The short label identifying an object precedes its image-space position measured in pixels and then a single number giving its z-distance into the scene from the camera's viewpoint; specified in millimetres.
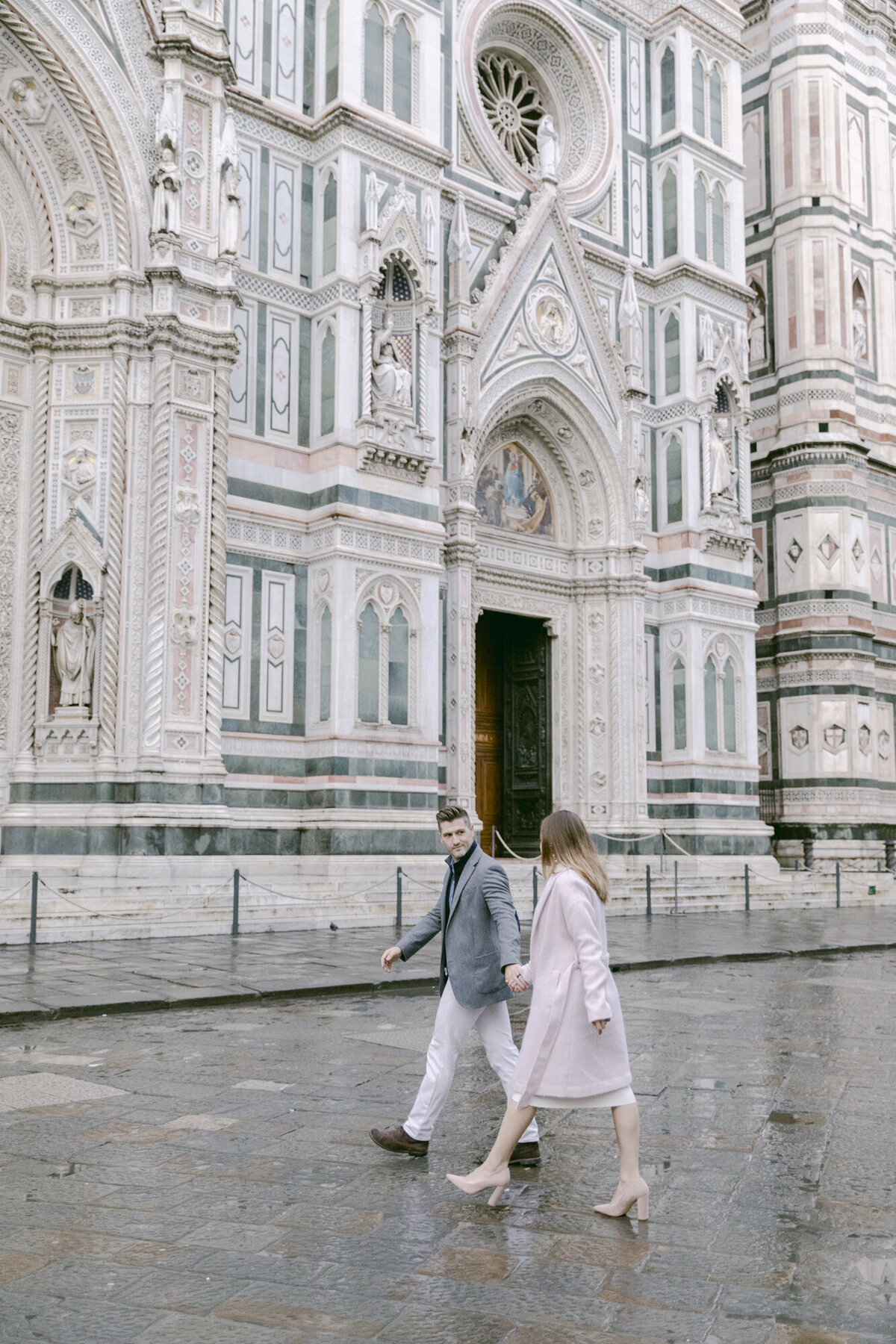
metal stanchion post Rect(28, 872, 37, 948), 12109
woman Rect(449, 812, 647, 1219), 4363
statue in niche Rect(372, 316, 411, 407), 19109
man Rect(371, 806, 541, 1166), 5129
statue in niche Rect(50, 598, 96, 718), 16062
